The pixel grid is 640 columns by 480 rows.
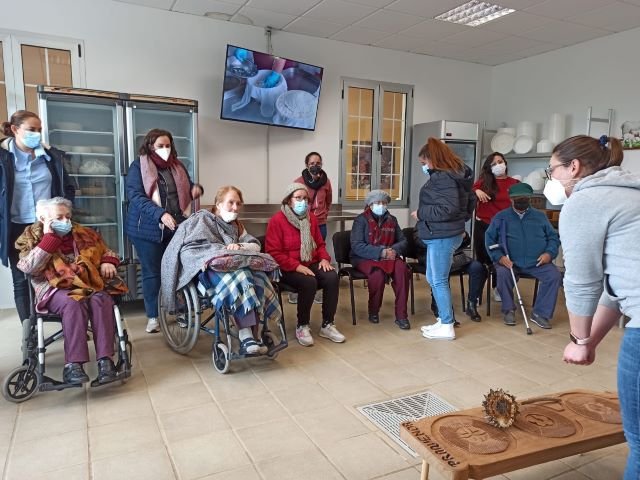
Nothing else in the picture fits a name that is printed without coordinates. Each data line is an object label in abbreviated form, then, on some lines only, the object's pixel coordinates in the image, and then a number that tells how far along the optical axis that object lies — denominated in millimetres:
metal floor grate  2322
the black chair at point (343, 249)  4012
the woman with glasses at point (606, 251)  1231
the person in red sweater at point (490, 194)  4445
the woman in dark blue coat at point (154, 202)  3375
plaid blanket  2768
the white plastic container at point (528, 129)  5844
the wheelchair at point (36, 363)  2426
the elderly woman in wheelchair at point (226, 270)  2795
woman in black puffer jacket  3379
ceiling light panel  4461
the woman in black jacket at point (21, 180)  2982
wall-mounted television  4621
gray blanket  2896
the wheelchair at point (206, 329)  2828
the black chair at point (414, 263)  4105
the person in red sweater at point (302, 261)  3387
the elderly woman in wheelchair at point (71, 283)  2482
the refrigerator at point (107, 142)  3928
